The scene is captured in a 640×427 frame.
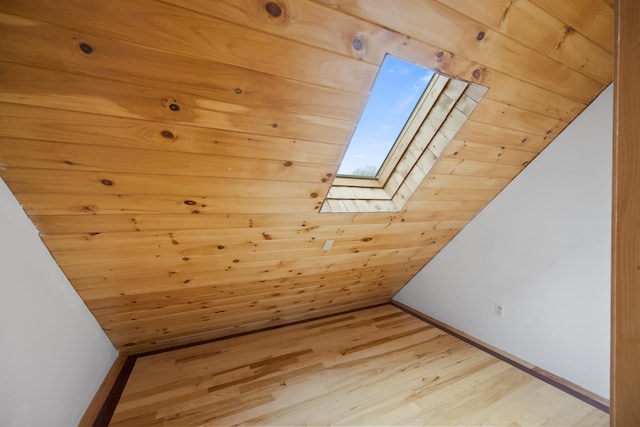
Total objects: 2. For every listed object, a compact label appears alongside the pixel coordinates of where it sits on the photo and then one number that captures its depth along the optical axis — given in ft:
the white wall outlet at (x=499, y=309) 6.54
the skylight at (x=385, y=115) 4.25
